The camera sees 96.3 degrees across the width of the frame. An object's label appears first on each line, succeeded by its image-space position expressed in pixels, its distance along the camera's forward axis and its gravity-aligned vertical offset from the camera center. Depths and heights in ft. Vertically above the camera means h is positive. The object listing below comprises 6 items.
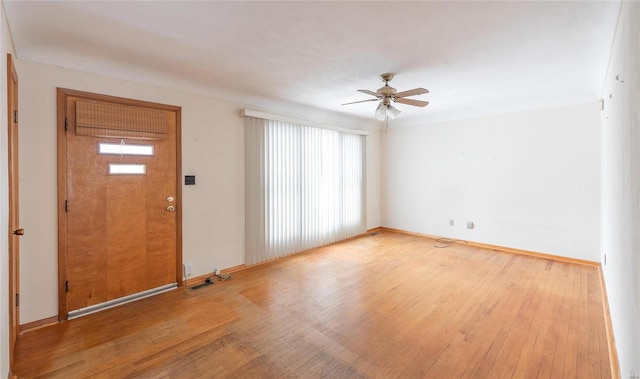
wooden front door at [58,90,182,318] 8.92 -0.23
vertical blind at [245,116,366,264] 13.47 +0.17
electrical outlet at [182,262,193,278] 11.37 -3.10
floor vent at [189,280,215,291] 11.14 -3.75
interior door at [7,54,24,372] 6.40 -0.56
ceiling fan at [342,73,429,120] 10.28 +3.31
